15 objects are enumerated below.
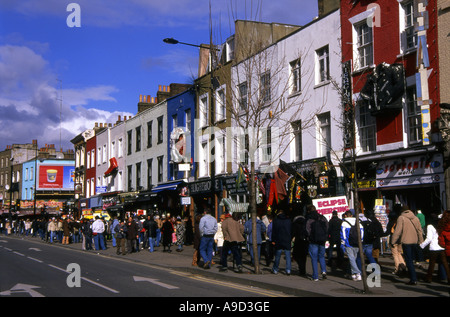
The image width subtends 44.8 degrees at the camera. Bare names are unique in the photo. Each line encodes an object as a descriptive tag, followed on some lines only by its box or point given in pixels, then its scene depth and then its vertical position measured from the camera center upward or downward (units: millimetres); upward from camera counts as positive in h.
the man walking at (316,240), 13852 -830
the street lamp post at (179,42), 25308 +7850
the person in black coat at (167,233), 25172 -1082
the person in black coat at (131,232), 24875 -1002
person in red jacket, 11875 -597
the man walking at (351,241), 13322 -822
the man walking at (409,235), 12898 -688
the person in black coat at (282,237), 14992 -801
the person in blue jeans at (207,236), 16969 -847
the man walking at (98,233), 27734 -1153
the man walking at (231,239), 16125 -896
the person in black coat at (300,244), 14801 -987
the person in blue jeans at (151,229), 25594 -901
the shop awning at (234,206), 23594 +113
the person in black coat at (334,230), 15148 -629
